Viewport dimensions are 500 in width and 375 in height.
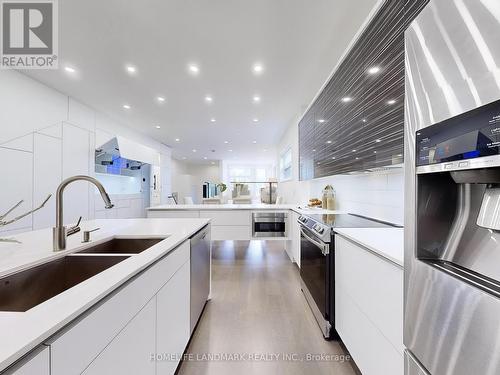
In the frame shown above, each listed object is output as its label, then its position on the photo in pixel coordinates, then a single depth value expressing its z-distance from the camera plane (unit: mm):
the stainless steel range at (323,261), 1645
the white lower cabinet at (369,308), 932
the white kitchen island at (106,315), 458
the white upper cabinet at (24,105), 2787
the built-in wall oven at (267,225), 3580
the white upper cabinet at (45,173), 3139
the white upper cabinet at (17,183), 2758
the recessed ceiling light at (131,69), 2792
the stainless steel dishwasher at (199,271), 1649
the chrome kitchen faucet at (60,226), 1044
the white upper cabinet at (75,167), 3689
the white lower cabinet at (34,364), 398
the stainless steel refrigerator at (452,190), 490
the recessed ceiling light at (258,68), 2770
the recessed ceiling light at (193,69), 2789
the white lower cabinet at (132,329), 528
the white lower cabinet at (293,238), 2952
